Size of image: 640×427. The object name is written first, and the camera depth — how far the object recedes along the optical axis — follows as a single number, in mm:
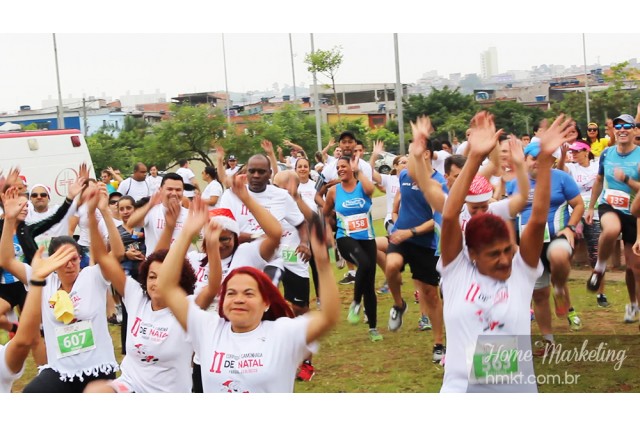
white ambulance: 13352
